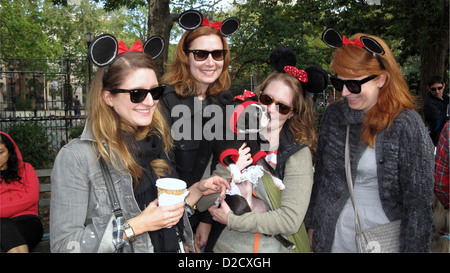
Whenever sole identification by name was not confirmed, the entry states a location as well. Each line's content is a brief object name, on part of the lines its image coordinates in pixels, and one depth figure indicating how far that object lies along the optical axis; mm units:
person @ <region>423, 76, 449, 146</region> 7262
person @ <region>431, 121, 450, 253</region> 2709
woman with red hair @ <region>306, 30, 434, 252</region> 2242
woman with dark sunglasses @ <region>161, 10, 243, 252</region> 3000
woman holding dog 2314
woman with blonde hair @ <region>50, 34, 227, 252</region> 1880
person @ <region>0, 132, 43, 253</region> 4012
